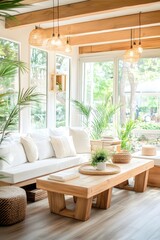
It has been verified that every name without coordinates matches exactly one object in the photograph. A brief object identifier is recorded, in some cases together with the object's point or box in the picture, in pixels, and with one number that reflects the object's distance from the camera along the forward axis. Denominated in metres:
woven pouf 3.30
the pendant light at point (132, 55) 5.00
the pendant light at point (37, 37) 4.14
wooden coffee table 3.30
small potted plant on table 3.97
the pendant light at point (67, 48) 4.66
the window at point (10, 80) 5.17
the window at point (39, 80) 5.91
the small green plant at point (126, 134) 6.35
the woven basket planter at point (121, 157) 4.62
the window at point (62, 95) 6.71
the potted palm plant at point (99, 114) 6.74
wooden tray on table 3.85
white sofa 4.10
